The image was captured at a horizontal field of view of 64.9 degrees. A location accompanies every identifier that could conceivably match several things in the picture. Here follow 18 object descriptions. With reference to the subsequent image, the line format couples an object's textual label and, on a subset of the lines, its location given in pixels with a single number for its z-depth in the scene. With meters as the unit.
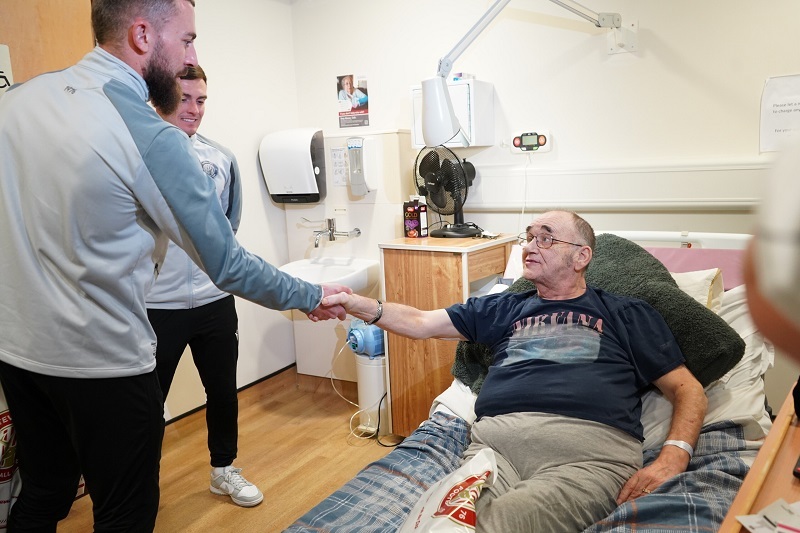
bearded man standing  1.32
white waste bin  3.09
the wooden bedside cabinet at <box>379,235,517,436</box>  2.79
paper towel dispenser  3.47
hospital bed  1.46
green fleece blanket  1.82
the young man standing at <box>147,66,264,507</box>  2.26
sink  3.35
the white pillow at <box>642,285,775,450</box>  1.81
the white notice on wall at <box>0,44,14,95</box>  2.28
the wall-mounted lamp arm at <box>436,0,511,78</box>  2.53
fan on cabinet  3.07
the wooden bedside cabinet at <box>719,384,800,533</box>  1.06
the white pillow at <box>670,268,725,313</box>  2.09
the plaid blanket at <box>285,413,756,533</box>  1.40
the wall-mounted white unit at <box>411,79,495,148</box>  3.06
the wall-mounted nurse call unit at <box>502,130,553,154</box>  3.10
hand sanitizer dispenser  3.37
